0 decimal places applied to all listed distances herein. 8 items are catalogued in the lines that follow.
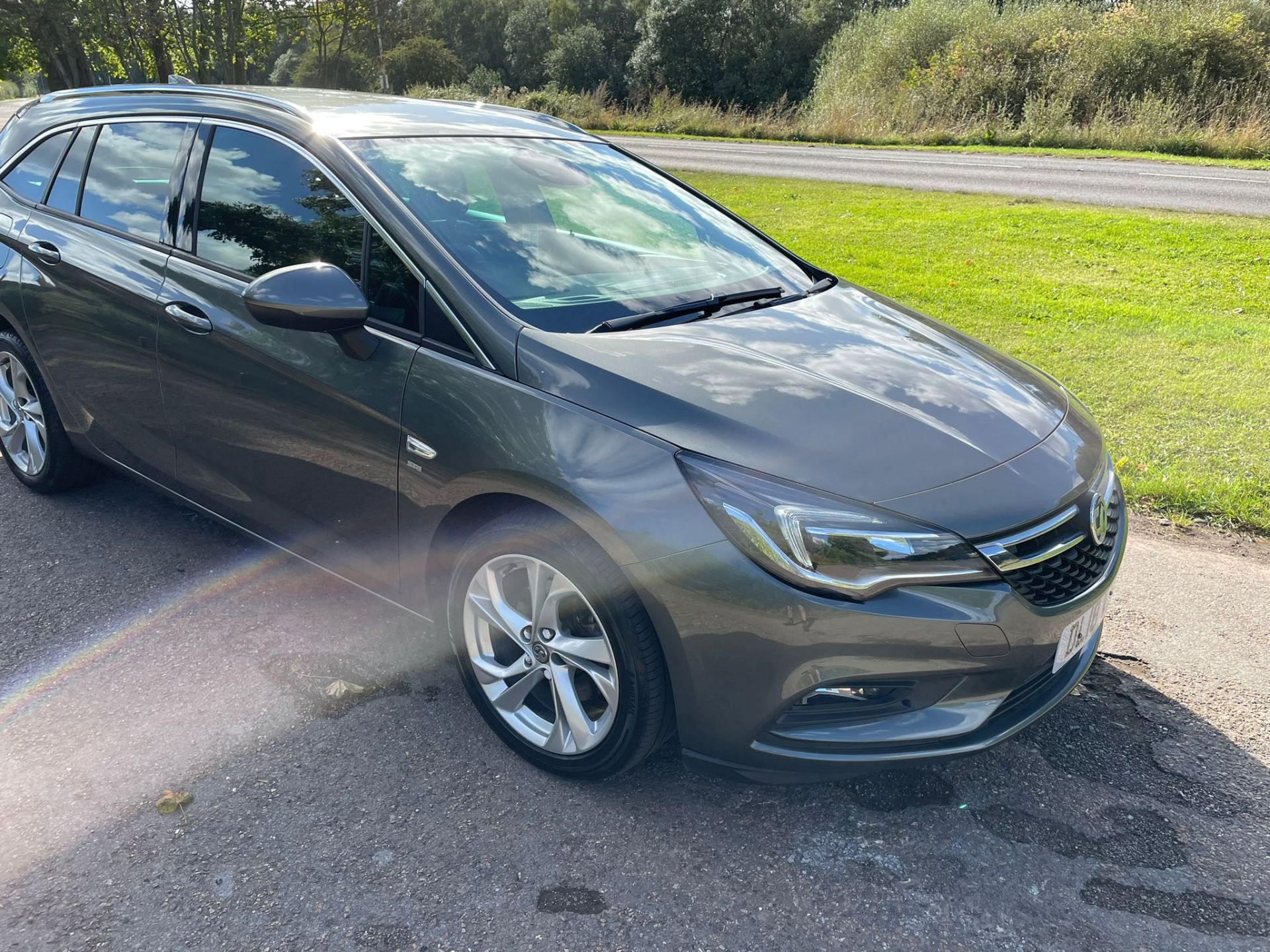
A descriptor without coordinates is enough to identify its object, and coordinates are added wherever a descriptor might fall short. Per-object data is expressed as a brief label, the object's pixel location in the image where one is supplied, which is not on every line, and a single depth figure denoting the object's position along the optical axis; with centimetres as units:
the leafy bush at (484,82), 4427
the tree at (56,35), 2622
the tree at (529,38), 6100
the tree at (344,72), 4219
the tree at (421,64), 4822
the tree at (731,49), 4356
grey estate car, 211
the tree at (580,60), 5131
